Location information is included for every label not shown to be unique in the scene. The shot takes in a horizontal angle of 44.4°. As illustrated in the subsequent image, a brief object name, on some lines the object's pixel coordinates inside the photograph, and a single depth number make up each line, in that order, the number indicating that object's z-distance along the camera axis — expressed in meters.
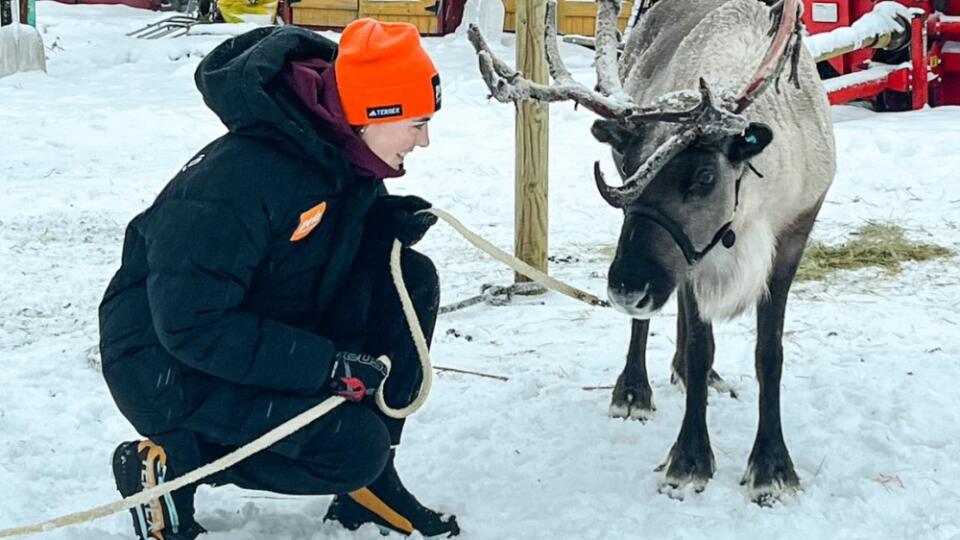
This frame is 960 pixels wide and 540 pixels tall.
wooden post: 4.95
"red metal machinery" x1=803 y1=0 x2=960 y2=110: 9.10
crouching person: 2.49
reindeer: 2.97
